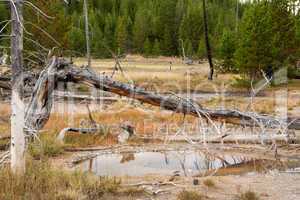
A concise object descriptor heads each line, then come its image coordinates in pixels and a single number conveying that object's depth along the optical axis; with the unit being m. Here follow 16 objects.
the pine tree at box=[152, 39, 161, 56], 79.69
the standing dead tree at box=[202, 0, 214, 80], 40.75
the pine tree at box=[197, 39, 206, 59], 66.76
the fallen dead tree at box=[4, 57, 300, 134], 12.29
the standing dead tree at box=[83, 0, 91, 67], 38.30
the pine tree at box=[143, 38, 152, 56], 80.00
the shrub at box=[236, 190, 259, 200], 8.38
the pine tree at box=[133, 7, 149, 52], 84.62
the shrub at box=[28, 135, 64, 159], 11.73
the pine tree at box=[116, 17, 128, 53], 76.12
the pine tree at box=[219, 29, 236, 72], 39.91
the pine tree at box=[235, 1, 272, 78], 33.22
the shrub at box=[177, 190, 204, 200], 8.28
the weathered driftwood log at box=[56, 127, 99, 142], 14.01
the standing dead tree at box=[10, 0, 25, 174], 8.25
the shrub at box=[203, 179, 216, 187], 9.44
